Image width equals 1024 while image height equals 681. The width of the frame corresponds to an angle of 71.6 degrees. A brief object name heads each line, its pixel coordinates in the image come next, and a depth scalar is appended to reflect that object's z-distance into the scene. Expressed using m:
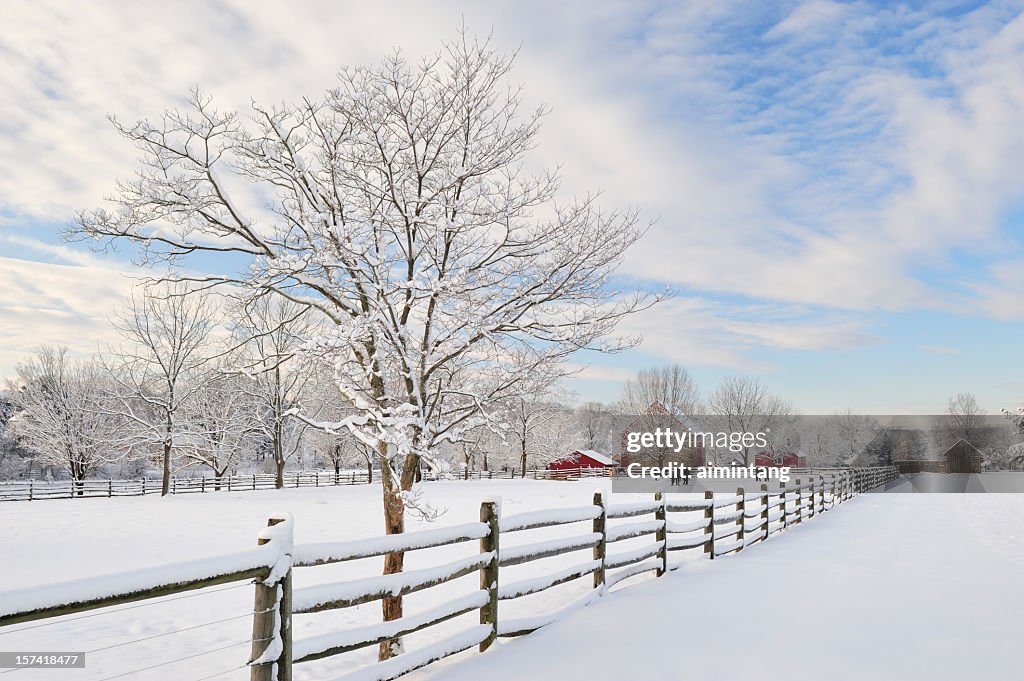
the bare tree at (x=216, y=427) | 39.97
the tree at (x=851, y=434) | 81.68
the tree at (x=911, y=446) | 89.42
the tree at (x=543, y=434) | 58.58
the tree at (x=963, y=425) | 93.68
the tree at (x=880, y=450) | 77.00
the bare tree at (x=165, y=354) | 34.56
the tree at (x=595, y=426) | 91.69
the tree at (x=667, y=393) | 62.09
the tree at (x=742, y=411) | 63.19
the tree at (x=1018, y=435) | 44.28
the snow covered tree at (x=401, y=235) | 10.04
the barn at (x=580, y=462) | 72.25
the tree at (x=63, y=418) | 44.62
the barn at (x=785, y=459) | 63.47
